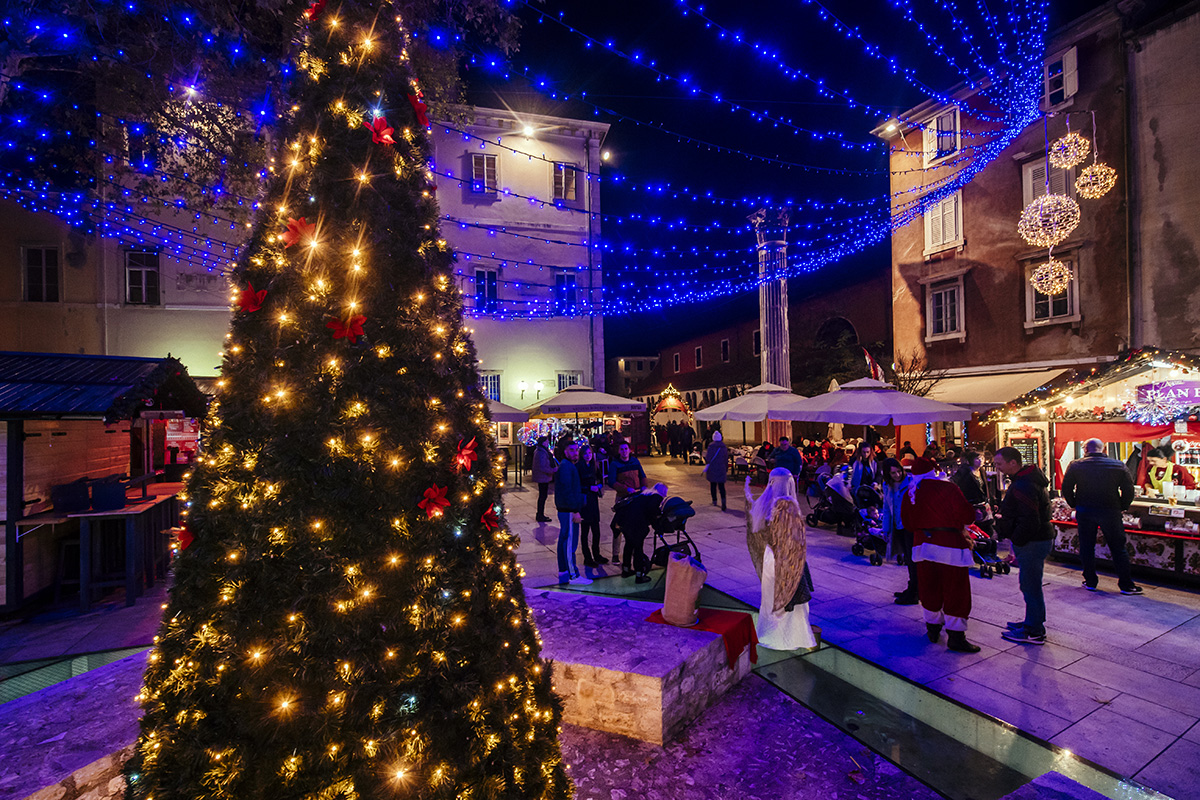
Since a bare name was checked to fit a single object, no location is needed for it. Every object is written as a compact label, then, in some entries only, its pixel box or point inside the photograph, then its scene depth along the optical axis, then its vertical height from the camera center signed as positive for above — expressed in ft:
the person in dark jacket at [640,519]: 21.74 -4.94
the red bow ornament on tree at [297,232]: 6.89 +2.45
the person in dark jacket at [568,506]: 22.21 -4.44
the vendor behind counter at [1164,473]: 23.57 -3.76
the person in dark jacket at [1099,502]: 19.81 -4.22
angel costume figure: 15.55 -5.29
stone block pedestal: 11.56 -6.37
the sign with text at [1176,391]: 23.85 +0.19
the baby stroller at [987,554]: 22.94 -7.23
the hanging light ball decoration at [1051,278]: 34.09 +8.14
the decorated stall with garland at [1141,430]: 20.93 -1.82
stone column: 55.26 +11.16
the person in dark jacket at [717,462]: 37.29 -4.37
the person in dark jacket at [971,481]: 21.74 -3.59
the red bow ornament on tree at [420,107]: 7.77 +4.65
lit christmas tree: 6.13 -1.48
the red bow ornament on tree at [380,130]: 7.23 +4.00
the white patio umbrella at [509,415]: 43.32 -0.73
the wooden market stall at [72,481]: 18.49 -2.74
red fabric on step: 13.71 -6.29
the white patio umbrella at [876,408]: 26.55 -0.46
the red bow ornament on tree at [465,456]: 7.27 -0.71
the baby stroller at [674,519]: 21.80 -5.00
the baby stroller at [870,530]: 24.84 -6.54
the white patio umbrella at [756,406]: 36.60 -0.30
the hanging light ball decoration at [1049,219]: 31.14 +11.31
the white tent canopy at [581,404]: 41.87 +0.08
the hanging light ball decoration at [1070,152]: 32.58 +16.03
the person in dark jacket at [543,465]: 28.89 -3.40
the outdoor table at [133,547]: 19.58 -5.49
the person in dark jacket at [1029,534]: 16.08 -4.43
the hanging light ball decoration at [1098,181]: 37.18 +16.41
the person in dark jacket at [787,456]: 25.35 -2.93
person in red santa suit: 15.60 -4.90
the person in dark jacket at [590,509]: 24.58 -5.04
